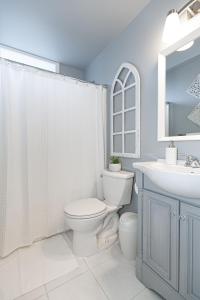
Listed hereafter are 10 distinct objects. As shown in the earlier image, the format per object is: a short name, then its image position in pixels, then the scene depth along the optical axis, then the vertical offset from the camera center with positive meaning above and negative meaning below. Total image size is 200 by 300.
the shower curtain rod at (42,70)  1.45 +0.76
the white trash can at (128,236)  1.42 -0.77
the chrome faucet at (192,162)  1.03 -0.09
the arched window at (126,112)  1.60 +0.38
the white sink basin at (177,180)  0.76 -0.16
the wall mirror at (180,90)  1.17 +0.45
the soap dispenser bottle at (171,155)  1.20 -0.05
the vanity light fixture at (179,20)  1.12 +0.91
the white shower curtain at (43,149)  1.48 -0.01
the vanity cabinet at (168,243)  0.87 -0.58
